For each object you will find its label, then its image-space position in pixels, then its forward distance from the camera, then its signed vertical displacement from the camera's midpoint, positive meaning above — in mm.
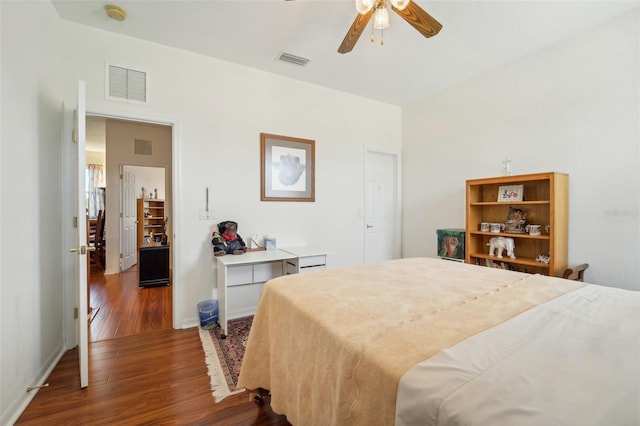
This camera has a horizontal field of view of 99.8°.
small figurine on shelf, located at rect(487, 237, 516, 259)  2762 -354
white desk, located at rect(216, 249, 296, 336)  2521 -691
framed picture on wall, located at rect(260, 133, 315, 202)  3143 +520
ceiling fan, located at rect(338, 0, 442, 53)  1651 +1256
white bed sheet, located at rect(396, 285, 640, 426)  531 -391
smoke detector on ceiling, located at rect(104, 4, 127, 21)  2109 +1584
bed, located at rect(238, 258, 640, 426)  579 -406
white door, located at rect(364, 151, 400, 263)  3969 +63
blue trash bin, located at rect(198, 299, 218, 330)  2621 -1015
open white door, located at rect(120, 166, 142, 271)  4976 -170
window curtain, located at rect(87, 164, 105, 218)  6440 +535
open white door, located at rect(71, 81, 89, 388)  1747 -230
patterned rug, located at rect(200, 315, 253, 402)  1777 -1163
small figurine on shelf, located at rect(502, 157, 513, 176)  2844 +456
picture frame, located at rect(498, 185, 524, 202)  2719 +195
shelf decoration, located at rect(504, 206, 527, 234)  2737 -108
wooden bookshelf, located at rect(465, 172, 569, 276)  2395 -55
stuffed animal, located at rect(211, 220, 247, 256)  2754 -284
